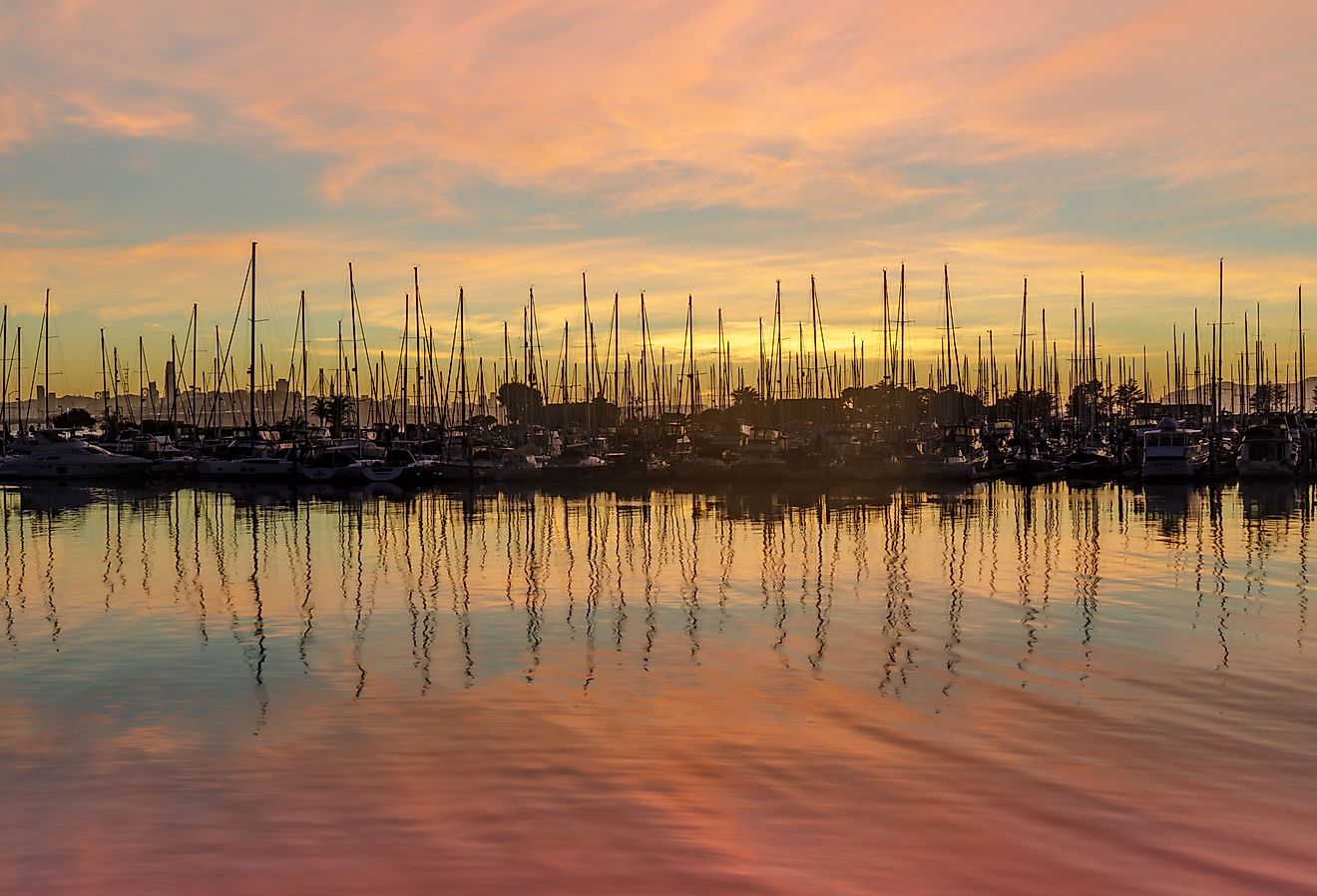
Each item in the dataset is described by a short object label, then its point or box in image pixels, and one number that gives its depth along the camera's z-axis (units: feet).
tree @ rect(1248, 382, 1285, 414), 484.01
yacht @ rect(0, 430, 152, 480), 323.37
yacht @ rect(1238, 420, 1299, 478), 277.85
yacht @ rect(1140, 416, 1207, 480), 272.51
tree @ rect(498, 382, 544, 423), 384.72
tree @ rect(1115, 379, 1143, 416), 597.93
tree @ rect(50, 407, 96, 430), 609.62
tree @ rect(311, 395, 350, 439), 503.12
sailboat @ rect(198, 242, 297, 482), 307.78
